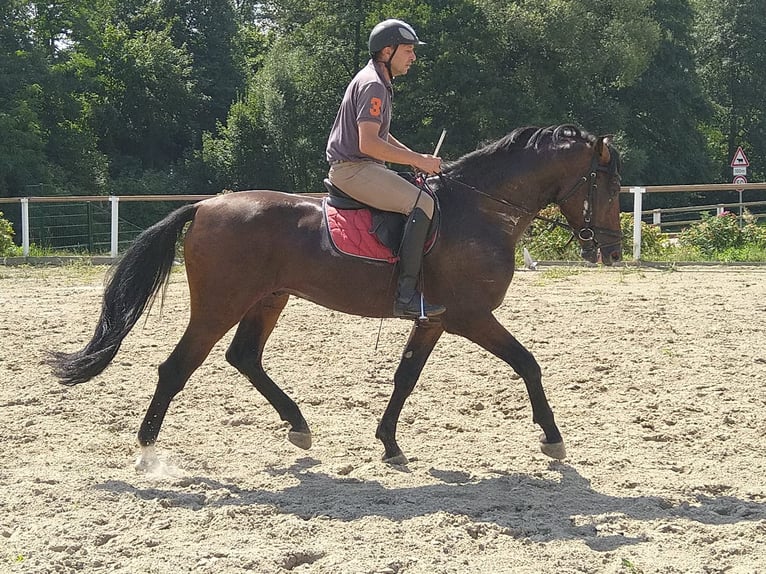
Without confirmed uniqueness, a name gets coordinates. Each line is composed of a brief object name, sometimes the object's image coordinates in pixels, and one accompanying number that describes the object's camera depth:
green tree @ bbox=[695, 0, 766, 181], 49.38
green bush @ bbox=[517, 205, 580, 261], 16.55
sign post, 28.86
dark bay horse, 5.79
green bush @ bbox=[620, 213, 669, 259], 16.16
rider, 5.57
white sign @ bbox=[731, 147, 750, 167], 28.86
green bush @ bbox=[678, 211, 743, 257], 17.00
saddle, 5.80
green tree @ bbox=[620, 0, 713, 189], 43.94
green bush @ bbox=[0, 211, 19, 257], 18.11
